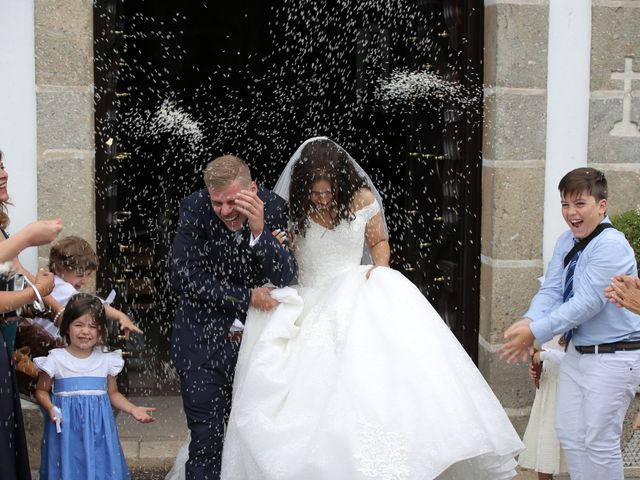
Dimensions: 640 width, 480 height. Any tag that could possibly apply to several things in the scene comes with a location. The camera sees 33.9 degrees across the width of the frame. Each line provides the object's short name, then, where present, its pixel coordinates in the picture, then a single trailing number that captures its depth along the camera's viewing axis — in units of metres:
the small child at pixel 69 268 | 5.09
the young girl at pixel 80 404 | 4.86
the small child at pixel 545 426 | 5.23
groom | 4.81
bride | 4.35
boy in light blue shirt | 4.52
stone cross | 6.06
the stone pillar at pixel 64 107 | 5.65
